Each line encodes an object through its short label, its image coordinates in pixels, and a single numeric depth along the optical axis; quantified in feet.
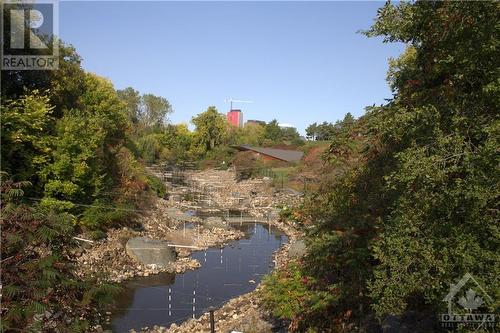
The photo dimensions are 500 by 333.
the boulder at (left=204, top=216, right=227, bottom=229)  88.53
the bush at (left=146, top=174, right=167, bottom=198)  110.42
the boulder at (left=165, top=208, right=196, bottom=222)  93.65
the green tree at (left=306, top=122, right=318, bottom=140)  284.28
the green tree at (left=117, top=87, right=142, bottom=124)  239.91
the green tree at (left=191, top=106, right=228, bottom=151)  216.33
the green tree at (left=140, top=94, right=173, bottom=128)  250.78
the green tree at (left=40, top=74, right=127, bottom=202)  59.47
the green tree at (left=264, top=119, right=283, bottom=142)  275.59
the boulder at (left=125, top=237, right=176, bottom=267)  59.88
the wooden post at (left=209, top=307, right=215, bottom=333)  25.17
